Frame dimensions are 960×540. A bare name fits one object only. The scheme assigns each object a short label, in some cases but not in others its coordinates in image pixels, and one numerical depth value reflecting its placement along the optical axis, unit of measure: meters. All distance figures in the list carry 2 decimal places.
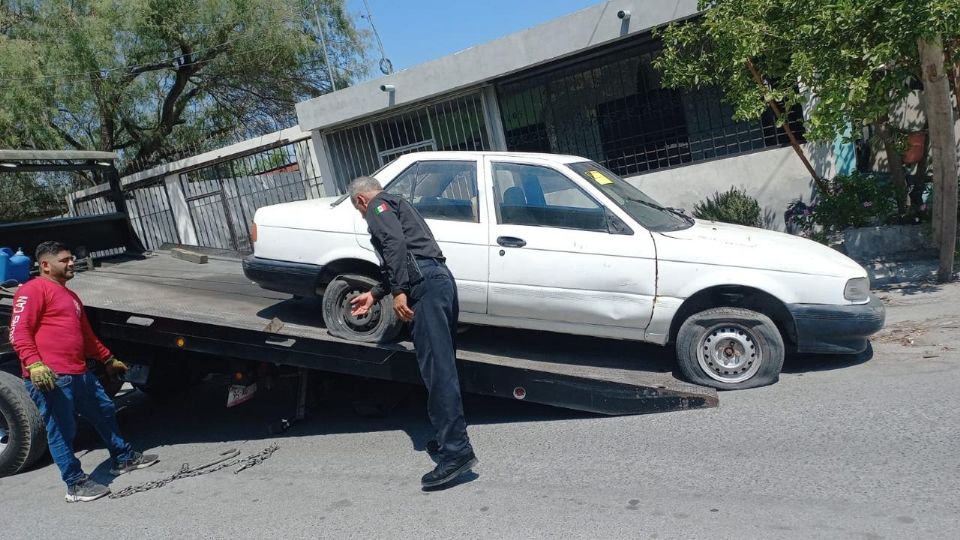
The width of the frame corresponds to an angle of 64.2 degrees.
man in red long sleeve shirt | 5.00
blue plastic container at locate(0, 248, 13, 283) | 6.30
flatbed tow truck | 5.16
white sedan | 5.34
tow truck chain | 5.21
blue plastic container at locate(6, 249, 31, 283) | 6.36
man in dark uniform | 4.55
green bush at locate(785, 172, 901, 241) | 9.21
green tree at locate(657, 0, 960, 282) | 6.57
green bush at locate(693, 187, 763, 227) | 10.46
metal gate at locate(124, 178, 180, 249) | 15.65
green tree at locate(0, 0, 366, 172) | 15.63
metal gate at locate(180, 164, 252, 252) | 14.91
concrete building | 10.73
